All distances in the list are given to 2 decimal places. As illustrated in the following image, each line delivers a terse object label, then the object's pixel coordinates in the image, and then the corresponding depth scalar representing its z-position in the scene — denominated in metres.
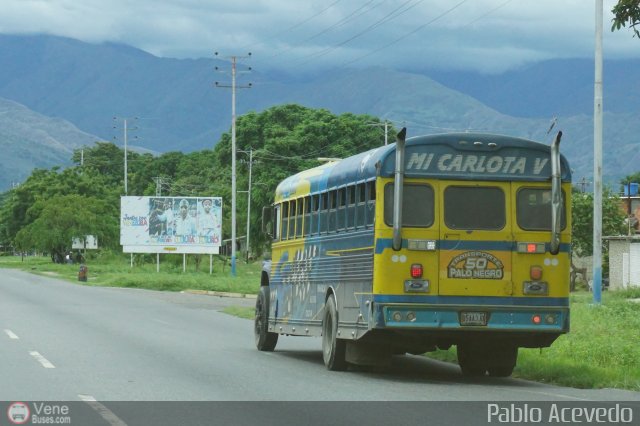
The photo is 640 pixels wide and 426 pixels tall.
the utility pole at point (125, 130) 124.56
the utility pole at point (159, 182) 131.00
